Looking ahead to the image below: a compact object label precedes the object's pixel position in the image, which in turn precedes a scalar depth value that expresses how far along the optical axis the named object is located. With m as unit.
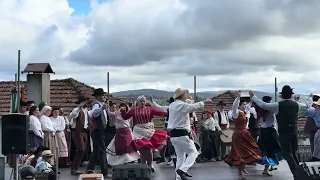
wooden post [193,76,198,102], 13.83
